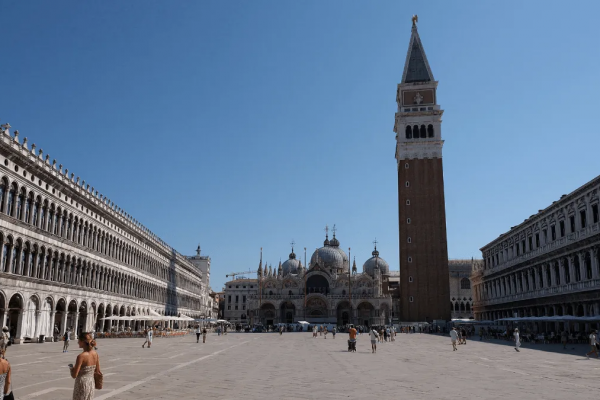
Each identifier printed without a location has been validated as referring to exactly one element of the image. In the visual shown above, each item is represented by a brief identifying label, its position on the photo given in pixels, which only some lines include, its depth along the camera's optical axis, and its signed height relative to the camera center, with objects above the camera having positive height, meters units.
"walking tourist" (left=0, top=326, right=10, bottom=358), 8.46 -0.73
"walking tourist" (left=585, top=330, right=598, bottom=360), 24.19 -1.34
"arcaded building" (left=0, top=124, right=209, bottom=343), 32.56 +4.25
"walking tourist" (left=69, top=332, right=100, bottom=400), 7.51 -0.86
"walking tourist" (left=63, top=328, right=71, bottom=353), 27.68 -1.67
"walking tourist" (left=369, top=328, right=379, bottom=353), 28.80 -1.49
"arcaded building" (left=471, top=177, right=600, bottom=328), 38.50 +4.25
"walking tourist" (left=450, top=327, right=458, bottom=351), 30.58 -1.39
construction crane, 184.95 +11.87
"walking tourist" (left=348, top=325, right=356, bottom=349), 29.64 -1.34
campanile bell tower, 70.19 +14.69
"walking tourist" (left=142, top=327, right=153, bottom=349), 32.70 -1.65
